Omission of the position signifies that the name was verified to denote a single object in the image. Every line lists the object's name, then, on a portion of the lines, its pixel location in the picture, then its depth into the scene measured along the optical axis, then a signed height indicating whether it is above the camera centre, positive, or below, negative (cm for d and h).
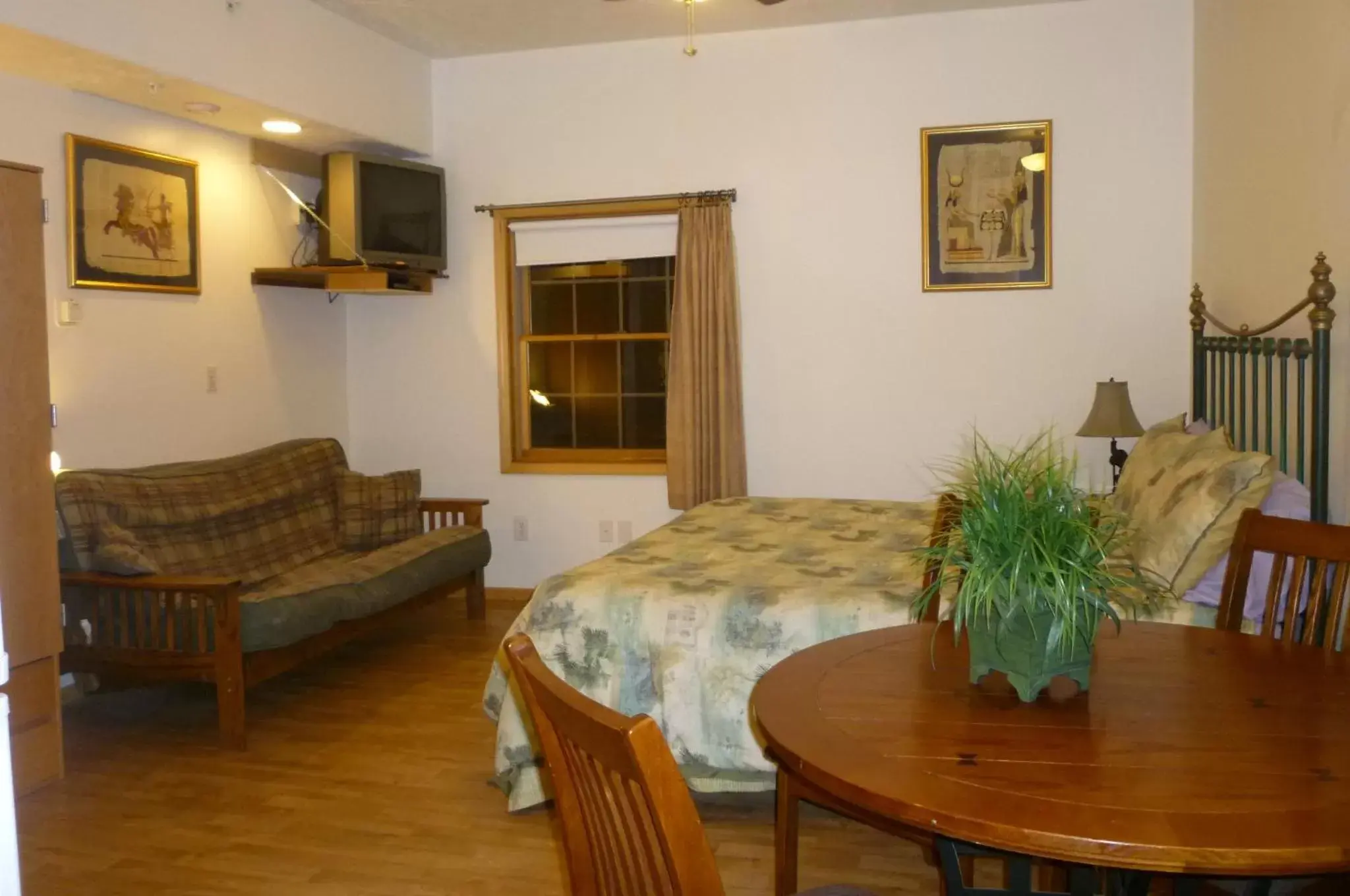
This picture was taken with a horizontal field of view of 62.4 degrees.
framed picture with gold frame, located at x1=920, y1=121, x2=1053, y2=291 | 504 +79
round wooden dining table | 122 -49
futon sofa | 369 -70
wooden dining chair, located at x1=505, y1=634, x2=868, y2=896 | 108 -44
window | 568 +21
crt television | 525 +84
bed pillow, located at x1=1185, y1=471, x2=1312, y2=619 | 262 -45
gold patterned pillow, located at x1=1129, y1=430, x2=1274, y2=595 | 267 -34
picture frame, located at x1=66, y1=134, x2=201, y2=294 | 420 +67
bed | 290 -63
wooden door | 317 -31
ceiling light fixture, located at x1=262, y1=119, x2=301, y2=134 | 477 +112
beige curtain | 532 +9
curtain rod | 533 +89
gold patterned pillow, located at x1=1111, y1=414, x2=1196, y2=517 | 327 -25
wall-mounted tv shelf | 512 +50
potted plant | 164 -29
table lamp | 452 -16
